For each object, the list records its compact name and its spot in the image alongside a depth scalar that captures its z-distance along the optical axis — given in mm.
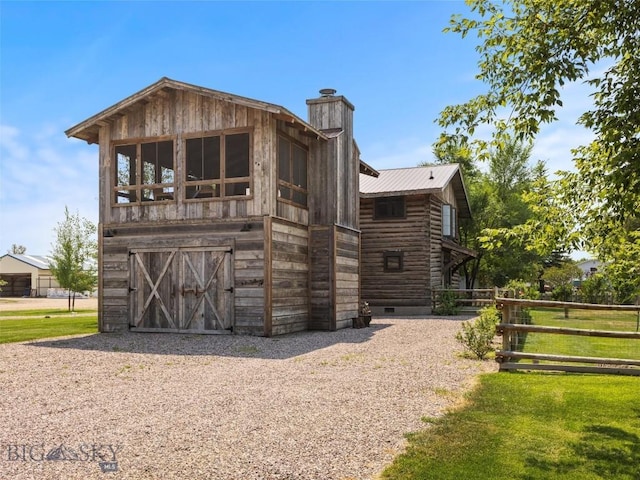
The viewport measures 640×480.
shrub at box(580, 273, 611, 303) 31734
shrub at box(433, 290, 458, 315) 27156
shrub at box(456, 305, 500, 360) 12352
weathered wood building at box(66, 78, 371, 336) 16344
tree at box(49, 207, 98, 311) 32781
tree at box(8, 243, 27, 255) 104875
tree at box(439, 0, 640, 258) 6078
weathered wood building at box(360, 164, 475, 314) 28000
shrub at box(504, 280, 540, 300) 25091
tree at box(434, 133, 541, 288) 41656
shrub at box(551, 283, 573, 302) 31359
